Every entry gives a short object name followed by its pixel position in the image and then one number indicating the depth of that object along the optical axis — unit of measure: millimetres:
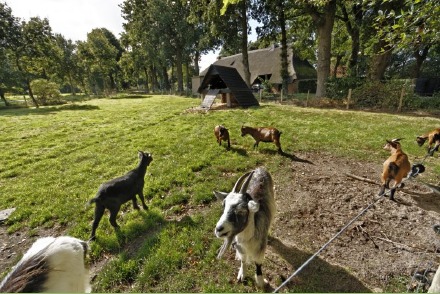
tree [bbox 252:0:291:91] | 20734
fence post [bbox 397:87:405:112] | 15891
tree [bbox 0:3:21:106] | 26766
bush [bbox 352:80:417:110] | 16109
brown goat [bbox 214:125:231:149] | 8664
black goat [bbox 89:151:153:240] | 4000
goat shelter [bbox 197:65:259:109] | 18656
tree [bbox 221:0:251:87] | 22589
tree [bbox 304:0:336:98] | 18266
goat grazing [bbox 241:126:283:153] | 7988
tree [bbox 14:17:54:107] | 28125
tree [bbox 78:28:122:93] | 44250
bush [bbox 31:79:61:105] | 29312
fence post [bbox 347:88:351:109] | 17562
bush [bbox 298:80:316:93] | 32219
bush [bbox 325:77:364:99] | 18766
